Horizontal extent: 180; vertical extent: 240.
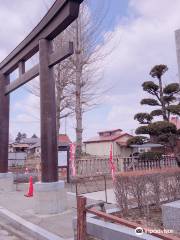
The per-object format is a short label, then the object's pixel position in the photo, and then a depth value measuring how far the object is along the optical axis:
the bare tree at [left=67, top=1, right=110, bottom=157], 22.47
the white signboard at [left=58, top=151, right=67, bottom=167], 14.67
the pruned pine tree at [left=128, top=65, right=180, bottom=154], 17.84
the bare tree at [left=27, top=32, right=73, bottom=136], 23.58
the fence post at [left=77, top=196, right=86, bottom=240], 4.84
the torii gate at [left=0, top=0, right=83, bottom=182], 8.13
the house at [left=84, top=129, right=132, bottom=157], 43.19
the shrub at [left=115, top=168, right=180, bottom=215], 6.76
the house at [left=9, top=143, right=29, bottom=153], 70.22
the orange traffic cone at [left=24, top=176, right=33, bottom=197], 11.51
